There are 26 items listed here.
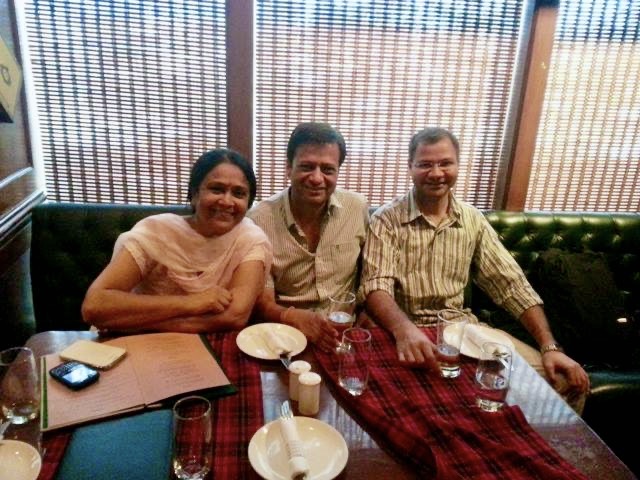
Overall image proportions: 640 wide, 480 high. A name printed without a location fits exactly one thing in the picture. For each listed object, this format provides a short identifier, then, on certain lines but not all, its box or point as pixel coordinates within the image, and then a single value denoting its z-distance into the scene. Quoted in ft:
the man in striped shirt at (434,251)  6.50
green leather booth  6.14
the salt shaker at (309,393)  3.45
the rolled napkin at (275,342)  4.27
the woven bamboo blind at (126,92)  7.45
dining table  3.02
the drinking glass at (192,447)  2.78
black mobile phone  3.54
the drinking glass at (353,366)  3.80
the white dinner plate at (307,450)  2.92
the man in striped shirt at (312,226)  6.28
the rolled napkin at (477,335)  4.61
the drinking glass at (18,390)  3.22
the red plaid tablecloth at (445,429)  3.00
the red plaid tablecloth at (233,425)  2.90
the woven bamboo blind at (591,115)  8.21
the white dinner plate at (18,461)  2.69
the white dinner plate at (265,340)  4.28
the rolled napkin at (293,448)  2.86
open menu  3.29
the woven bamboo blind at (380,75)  7.79
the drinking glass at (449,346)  4.11
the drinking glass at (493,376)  3.71
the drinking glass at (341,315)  4.40
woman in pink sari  5.22
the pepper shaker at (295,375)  3.62
